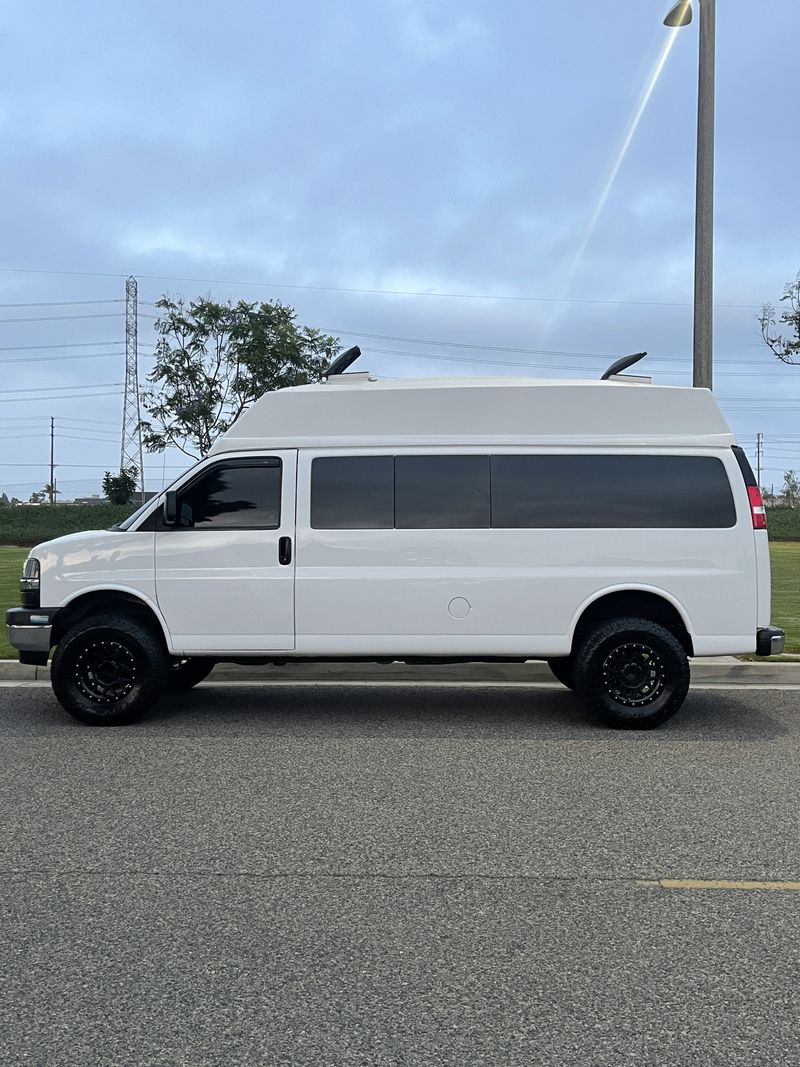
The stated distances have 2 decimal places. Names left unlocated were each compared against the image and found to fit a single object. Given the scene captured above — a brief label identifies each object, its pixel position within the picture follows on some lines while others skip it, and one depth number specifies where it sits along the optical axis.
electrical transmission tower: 62.64
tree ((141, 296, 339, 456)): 35.59
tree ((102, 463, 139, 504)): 60.47
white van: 7.57
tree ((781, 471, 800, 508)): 66.28
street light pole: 10.70
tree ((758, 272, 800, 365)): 22.28
